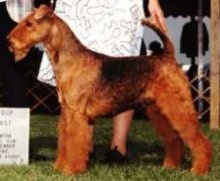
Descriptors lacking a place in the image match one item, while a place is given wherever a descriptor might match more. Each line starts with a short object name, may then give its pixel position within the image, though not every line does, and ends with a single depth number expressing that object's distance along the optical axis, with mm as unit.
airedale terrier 3758
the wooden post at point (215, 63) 7305
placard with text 4129
